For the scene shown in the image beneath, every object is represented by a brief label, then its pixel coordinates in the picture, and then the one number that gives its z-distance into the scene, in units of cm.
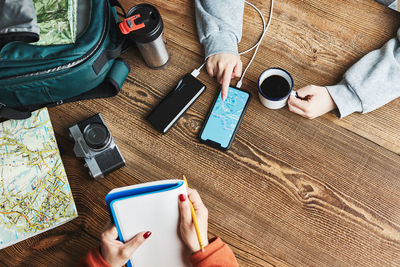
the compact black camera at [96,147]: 77
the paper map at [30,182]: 80
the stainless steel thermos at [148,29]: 74
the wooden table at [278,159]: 75
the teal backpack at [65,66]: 74
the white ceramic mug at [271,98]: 77
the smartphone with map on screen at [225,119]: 81
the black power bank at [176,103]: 83
